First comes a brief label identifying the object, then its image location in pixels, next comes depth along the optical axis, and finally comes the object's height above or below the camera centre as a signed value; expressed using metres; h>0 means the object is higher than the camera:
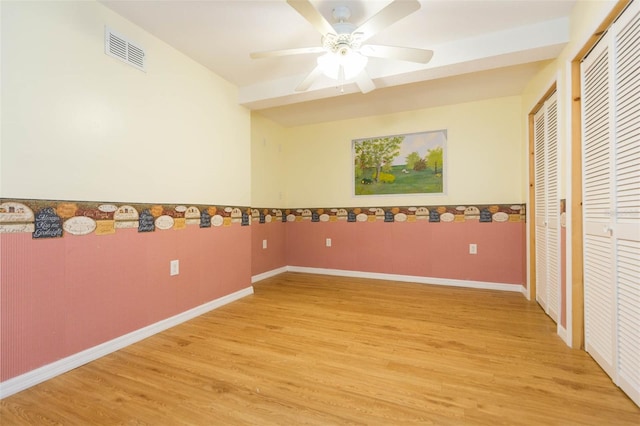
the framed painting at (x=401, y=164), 3.73 +0.65
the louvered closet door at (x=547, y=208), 2.31 +0.01
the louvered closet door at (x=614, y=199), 1.35 +0.05
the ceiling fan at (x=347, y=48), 1.60 +1.08
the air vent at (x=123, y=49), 1.93 +1.18
